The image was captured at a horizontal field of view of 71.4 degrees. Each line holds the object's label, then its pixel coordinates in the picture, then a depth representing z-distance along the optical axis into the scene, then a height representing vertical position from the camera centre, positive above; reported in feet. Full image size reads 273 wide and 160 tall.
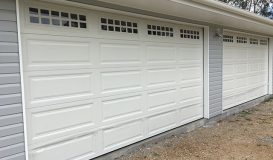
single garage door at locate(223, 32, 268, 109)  17.34 +0.12
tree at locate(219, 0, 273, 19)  46.45 +15.66
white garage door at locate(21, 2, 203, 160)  7.83 -0.38
